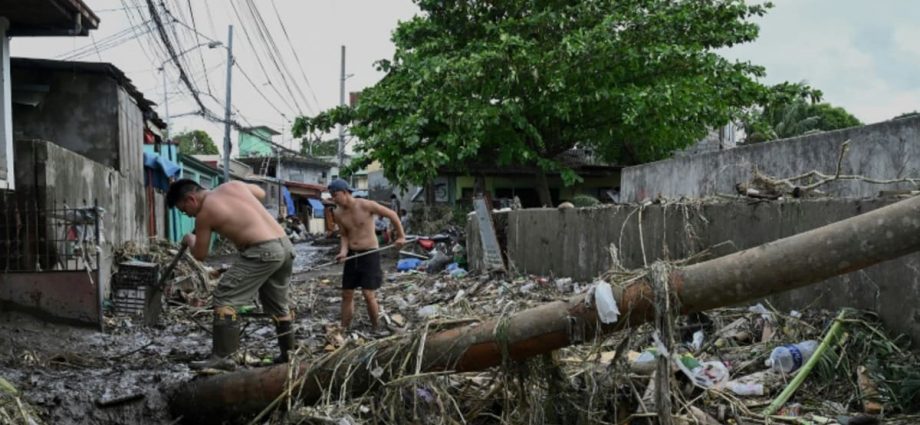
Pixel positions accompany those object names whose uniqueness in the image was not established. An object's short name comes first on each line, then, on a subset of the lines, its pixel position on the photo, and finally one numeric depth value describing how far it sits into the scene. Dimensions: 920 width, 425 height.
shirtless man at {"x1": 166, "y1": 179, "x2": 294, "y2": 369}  4.70
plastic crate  7.24
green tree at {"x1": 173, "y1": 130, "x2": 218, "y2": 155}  47.09
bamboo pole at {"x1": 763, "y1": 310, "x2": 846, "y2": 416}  3.72
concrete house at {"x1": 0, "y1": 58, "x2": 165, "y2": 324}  6.53
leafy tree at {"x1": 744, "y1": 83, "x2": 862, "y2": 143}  14.52
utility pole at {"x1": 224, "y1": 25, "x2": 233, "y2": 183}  22.13
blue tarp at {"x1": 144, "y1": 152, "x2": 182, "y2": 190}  14.95
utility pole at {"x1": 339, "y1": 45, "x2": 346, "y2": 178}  27.67
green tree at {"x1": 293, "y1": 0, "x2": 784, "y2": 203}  13.34
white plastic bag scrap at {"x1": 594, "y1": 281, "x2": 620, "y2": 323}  2.99
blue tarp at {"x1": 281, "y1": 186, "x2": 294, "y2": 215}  33.06
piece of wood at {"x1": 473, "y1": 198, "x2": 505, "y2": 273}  10.70
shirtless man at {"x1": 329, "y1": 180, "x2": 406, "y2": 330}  6.59
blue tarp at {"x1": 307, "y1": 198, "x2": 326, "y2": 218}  37.97
